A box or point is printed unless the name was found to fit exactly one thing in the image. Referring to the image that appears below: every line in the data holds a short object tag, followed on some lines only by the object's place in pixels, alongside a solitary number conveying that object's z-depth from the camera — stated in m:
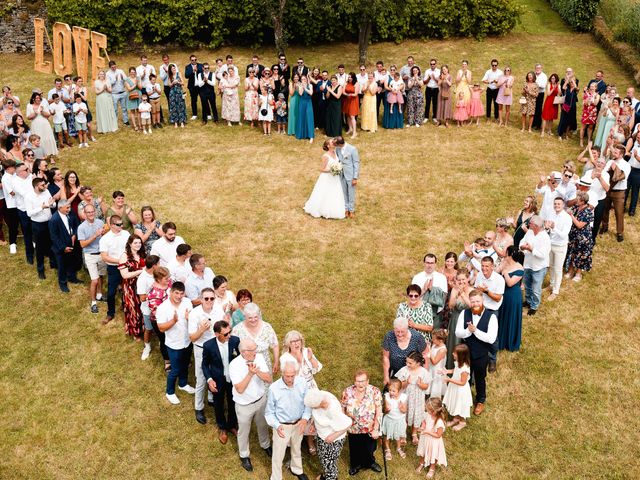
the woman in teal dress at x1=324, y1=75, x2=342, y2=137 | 16.48
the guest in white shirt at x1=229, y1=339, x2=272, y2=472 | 7.21
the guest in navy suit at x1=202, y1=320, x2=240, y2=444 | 7.52
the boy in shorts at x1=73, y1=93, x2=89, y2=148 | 15.71
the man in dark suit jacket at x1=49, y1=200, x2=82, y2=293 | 10.69
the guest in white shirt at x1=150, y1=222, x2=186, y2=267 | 9.72
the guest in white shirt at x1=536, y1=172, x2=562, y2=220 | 11.03
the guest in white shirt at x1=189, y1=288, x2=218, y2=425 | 8.04
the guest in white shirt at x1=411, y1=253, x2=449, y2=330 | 8.94
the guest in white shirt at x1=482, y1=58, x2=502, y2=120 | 16.92
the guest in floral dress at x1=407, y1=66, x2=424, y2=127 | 16.91
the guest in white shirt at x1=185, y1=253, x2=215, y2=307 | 8.94
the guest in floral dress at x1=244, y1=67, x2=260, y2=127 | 16.86
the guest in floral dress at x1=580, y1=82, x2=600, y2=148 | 15.28
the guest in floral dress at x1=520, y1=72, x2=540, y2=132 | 16.22
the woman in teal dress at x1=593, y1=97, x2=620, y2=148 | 14.35
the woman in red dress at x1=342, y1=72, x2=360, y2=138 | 16.69
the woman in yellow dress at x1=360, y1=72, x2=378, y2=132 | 16.91
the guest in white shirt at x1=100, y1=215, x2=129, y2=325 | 9.88
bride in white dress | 12.52
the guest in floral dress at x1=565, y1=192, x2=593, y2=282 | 10.77
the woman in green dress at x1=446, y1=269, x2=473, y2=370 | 8.55
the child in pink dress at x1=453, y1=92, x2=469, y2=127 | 17.08
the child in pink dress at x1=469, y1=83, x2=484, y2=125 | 17.03
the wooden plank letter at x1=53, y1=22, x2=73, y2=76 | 20.42
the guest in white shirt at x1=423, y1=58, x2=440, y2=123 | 17.14
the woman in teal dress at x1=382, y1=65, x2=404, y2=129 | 16.98
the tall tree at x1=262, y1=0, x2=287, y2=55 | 21.11
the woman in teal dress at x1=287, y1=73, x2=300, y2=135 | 16.52
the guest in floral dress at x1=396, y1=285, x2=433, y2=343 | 8.51
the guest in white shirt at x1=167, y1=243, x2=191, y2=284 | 9.24
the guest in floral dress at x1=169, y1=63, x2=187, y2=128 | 16.90
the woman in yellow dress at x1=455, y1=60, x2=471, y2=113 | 17.00
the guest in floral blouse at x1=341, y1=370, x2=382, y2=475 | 7.34
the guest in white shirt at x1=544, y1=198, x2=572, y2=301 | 10.34
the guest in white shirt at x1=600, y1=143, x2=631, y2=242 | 11.95
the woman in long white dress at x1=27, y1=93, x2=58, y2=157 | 14.84
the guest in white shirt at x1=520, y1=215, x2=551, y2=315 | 9.91
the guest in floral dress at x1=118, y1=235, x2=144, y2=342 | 9.46
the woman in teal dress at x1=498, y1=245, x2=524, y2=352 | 9.18
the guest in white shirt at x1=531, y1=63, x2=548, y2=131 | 16.29
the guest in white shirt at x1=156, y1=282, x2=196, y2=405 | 8.28
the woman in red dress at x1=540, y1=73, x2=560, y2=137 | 15.98
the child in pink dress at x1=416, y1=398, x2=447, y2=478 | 7.38
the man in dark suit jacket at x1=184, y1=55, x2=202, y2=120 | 17.38
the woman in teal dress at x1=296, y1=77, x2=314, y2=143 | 16.38
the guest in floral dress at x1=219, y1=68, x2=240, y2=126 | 17.08
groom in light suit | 12.58
